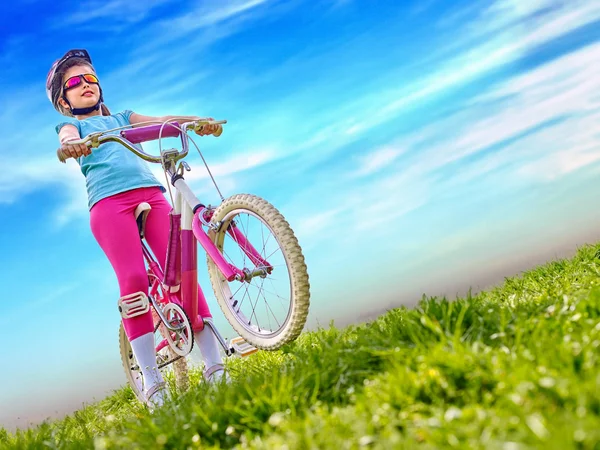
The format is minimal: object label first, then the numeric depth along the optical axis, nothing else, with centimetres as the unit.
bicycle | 422
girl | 511
